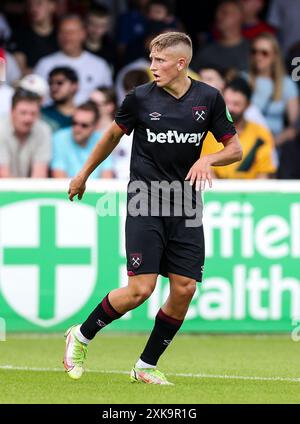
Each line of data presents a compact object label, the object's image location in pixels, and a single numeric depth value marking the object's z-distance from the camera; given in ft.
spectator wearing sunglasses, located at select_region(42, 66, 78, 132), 46.39
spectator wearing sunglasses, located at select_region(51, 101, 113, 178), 43.37
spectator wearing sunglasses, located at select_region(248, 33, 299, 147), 48.83
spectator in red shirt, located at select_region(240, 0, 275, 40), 52.34
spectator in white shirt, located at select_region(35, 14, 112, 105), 48.26
